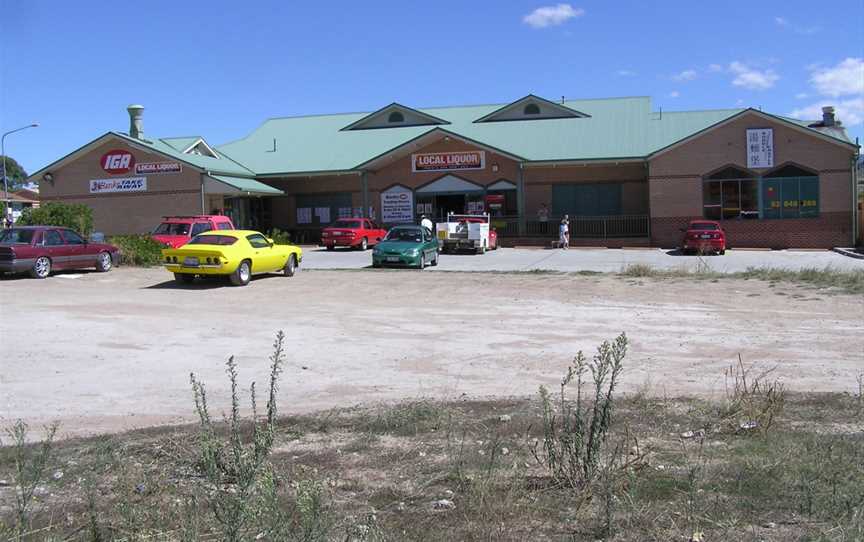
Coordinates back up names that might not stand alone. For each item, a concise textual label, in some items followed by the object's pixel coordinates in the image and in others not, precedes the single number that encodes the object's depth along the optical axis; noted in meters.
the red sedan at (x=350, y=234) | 36.00
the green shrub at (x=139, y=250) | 25.41
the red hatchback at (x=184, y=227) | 27.12
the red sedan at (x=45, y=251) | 20.80
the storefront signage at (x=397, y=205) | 42.28
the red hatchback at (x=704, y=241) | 33.16
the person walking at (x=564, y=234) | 36.66
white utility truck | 33.34
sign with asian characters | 36.38
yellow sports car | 19.72
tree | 143.00
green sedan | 26.25
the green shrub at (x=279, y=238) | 31.39
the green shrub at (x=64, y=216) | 26.41
